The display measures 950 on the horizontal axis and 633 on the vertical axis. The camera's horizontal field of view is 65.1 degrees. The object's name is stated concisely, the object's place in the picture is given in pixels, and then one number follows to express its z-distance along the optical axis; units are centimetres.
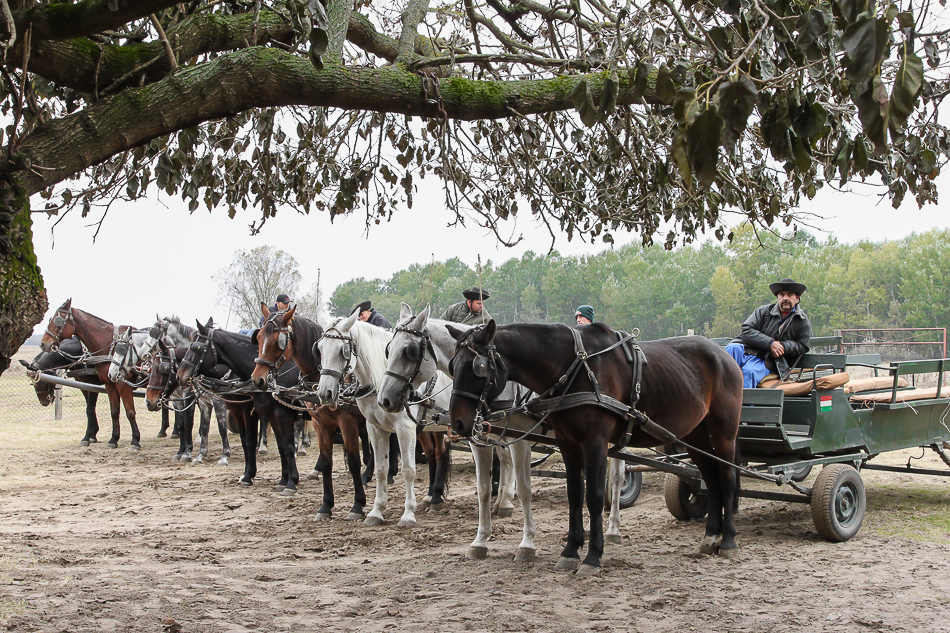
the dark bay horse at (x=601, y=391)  515
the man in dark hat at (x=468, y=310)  859
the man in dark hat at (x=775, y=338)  666
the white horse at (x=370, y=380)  711
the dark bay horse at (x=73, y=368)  1386
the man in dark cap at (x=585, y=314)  905
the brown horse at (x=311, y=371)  782
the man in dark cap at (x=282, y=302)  1158
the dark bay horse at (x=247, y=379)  945
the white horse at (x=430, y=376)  601
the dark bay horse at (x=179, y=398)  1095
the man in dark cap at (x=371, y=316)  1040
